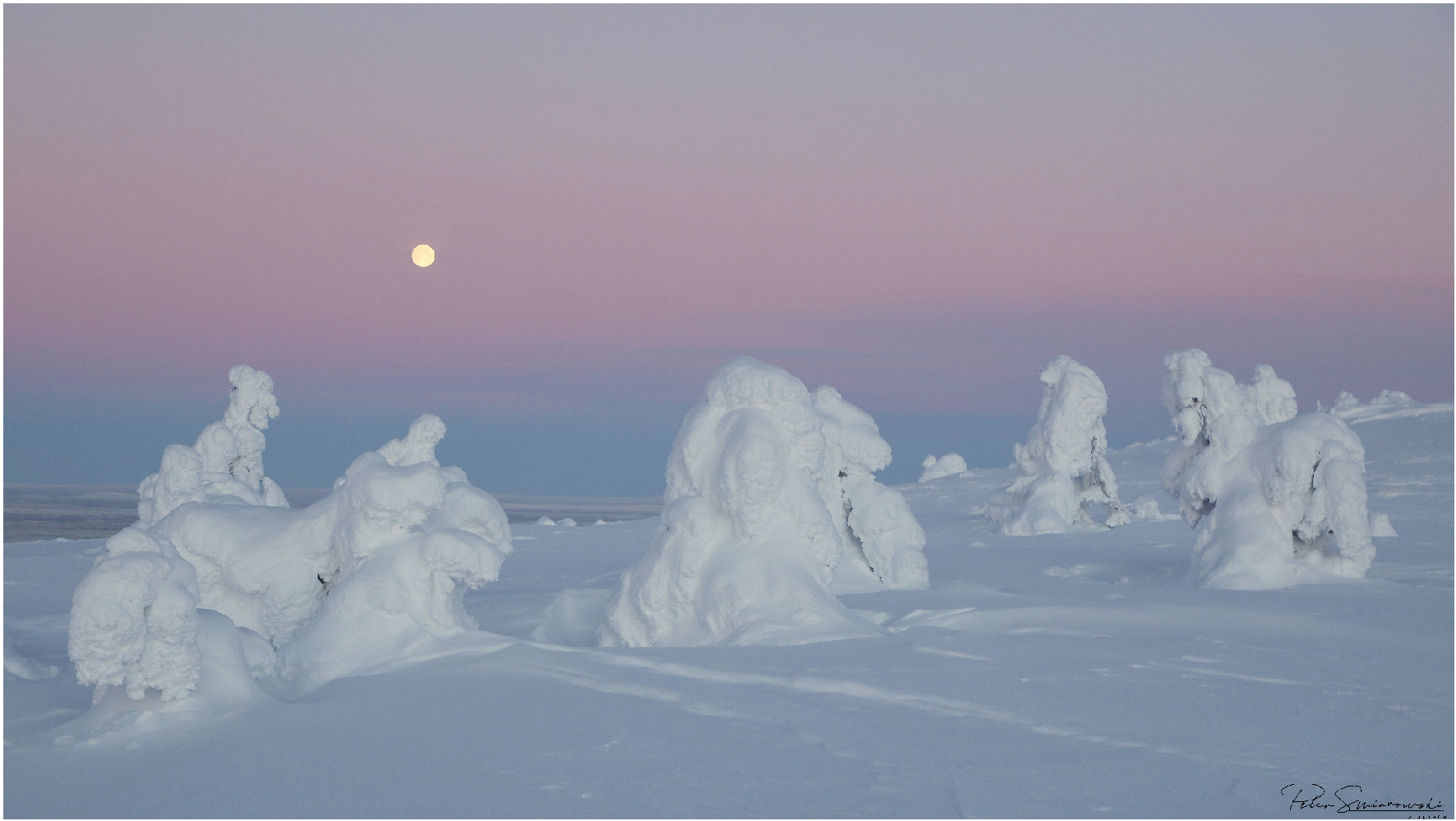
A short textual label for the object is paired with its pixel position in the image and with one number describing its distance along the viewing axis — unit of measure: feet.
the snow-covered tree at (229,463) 61.52
